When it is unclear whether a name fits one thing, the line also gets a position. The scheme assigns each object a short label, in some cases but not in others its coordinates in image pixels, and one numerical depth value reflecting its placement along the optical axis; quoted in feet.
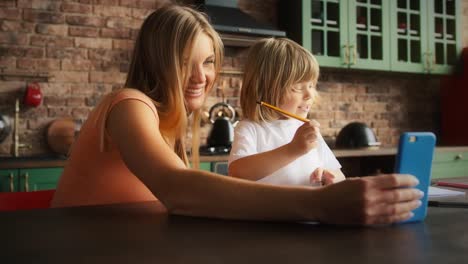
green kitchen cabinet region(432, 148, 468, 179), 11.30
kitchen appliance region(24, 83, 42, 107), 8.80
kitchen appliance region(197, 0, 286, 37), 9.31
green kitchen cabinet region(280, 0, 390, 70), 10.77
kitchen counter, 7.19
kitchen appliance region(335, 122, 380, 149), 10.62
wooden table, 1.56
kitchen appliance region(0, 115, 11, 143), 8.62
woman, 1.96
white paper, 3.20
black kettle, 9.32
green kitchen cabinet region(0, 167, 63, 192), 7.18
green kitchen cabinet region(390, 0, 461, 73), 12.13
